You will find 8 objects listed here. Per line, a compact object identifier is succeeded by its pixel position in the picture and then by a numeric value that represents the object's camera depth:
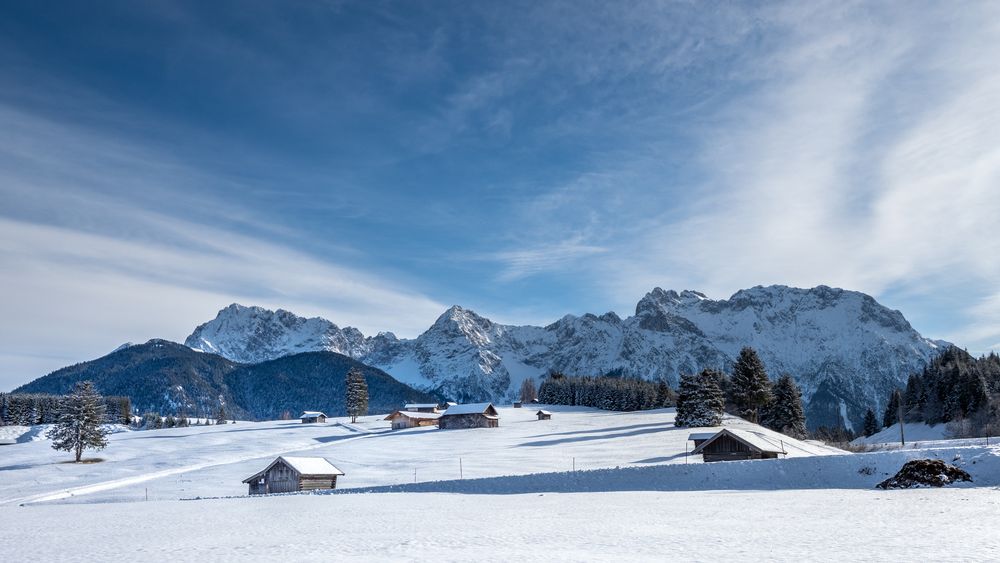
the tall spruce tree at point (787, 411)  87.31
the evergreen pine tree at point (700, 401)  83.88
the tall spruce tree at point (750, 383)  84.00
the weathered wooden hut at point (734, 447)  54.03
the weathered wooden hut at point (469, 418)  110.56
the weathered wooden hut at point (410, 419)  118.06
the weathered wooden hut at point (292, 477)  53.76
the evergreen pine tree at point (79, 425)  81.06
